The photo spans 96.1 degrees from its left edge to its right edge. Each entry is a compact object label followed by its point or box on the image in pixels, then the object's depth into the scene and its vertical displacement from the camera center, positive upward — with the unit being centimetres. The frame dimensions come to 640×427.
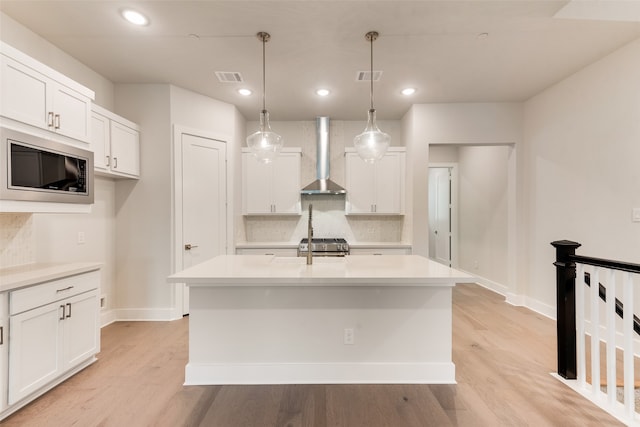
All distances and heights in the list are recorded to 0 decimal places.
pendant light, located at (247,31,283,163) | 257 +66
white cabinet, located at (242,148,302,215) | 449 +49
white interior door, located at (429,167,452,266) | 604 +0
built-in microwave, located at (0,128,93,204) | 184 +33
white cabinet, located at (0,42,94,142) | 185 +86
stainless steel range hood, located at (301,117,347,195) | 465 +107
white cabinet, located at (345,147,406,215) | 443 +48
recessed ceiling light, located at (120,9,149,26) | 226 +159
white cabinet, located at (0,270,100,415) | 180 -84
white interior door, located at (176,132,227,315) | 362 +20
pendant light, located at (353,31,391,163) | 247 +63
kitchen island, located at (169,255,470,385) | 216 -90
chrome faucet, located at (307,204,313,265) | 228 -32
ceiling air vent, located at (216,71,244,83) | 319 +157
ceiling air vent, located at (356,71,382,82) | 317 +157
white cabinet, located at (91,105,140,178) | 288 +76
